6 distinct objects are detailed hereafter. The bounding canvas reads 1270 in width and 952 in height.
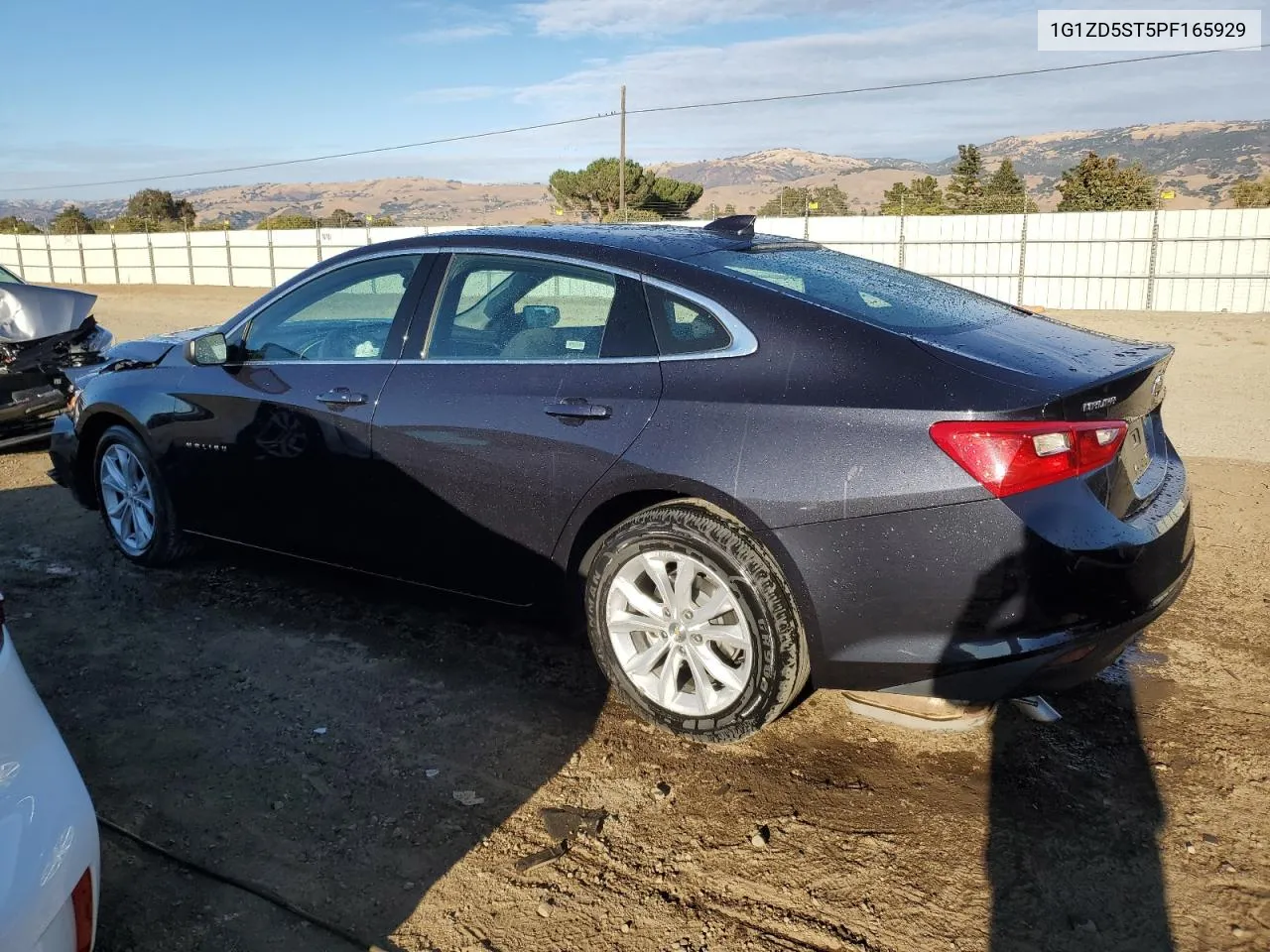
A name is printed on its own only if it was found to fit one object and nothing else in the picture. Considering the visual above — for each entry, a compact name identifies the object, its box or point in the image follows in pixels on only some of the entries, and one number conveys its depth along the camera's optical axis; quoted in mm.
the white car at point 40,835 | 1796
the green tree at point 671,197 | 42750
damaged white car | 7133
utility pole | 35006
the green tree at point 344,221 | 34138
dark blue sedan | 2818
